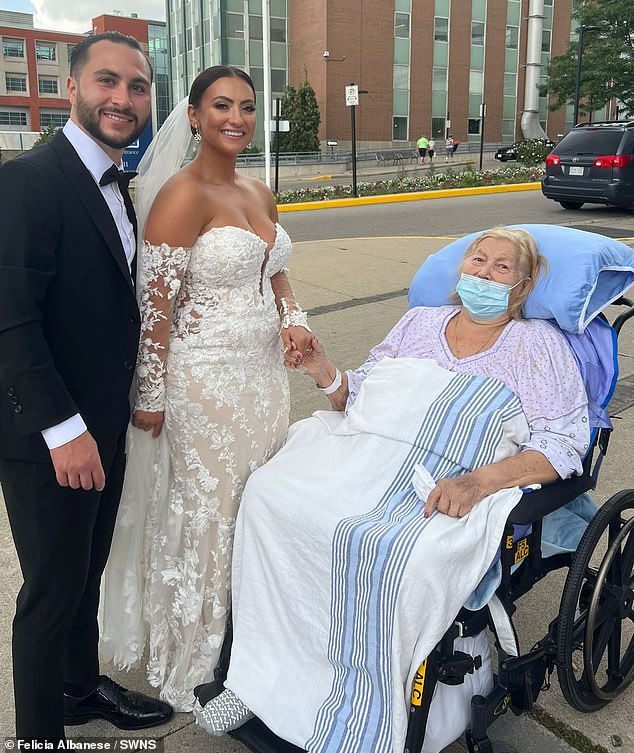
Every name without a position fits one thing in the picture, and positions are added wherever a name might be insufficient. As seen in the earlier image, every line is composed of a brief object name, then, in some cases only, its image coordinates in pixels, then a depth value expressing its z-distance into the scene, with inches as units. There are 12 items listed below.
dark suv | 541.0
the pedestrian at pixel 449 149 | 1501.0
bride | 91.6
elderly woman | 77.7
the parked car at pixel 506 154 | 1294.0
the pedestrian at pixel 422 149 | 1425.9
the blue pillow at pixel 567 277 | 101.5
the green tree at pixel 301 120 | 1433.3
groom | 69.4
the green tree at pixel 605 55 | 1263.5
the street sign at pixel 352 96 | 666.2
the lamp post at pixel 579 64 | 1187.9
